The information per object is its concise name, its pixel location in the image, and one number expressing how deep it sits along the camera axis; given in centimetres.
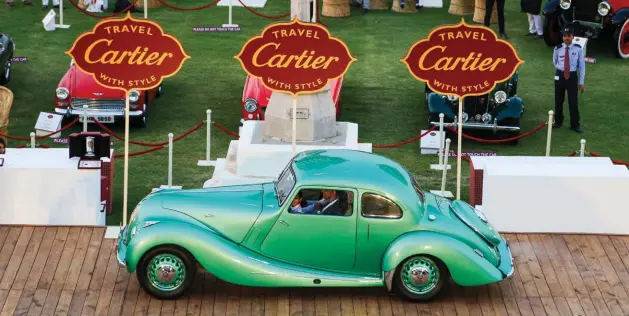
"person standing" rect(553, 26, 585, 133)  2023
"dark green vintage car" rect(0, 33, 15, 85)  2194
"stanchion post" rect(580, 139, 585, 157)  1743
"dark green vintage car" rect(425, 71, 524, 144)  1961
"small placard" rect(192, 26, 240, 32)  2627
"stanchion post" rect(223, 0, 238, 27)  2636
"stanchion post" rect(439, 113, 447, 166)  1872
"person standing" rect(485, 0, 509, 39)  2588
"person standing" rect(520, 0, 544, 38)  2608
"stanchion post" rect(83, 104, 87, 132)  1844
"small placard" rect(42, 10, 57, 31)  2578
